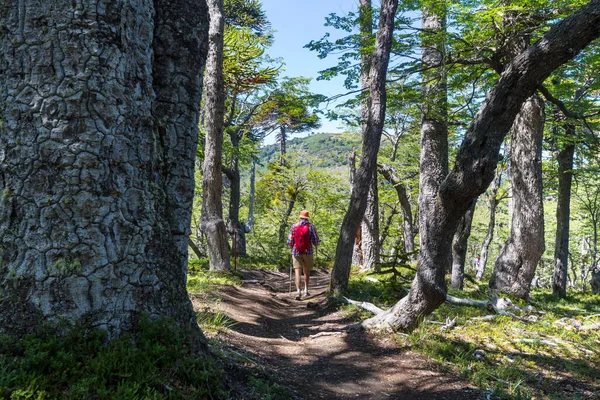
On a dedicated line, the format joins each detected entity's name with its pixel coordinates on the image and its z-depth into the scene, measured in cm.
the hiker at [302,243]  950
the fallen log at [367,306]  703
